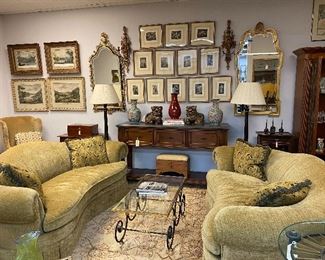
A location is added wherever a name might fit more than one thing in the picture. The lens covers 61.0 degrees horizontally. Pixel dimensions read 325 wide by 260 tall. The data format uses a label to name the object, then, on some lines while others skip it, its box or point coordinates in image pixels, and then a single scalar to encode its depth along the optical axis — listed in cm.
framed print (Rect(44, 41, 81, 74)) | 449
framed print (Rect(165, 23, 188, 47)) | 410
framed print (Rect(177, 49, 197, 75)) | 414
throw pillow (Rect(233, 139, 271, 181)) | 293
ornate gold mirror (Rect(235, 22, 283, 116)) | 387
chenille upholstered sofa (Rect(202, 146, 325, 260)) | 154
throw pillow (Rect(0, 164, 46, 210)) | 219
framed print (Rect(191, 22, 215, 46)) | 402
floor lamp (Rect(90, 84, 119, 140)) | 377
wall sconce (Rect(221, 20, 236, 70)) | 394
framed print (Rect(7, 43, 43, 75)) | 465
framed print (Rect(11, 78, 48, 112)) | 475
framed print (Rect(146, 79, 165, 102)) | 432
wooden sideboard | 384
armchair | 424
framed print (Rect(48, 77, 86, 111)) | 460
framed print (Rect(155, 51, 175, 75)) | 421
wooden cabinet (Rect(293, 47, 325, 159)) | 339
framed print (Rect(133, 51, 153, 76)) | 428
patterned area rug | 238
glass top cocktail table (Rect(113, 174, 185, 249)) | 242
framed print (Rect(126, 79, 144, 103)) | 438
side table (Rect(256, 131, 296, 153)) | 369
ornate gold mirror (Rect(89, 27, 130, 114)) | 434
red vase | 409
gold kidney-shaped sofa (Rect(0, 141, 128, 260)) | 206
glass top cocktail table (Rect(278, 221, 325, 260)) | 134
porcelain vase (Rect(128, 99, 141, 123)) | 423
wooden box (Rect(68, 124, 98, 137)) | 436
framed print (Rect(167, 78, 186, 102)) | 425
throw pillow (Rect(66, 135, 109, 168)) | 337
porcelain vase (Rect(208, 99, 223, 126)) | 398
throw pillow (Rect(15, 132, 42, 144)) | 442
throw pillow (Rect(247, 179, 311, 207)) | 179
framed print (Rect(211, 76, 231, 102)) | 409
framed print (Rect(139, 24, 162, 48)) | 418
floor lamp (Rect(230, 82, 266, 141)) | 334
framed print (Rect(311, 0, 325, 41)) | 371
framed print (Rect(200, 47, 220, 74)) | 406
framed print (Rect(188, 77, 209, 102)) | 418
